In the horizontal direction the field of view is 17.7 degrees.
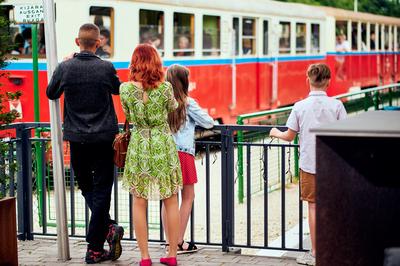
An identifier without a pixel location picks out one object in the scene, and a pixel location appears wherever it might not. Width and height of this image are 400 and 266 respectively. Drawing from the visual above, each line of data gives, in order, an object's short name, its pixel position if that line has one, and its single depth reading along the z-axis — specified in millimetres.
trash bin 6296
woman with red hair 9535
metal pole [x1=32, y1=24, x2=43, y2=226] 11864
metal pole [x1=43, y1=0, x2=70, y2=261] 10237
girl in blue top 10232
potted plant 9595
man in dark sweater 9979
